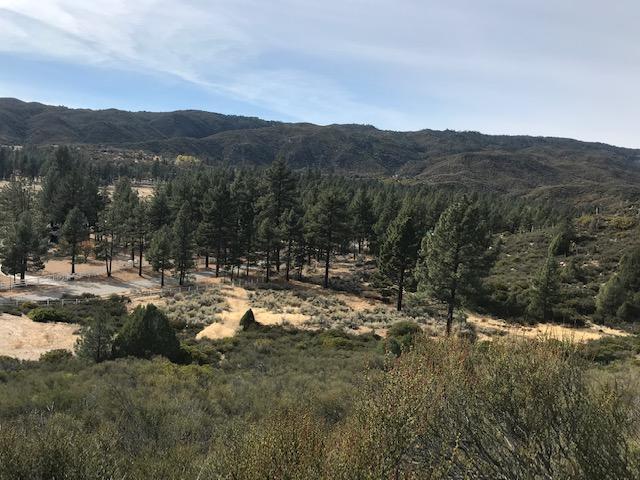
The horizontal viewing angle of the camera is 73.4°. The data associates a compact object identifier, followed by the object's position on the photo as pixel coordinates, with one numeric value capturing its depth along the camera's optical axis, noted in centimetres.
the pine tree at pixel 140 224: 5400
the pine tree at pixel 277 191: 5317
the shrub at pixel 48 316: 3183
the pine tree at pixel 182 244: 4706
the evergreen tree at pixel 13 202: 6602
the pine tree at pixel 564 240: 6016
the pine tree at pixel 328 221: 4684
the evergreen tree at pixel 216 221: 5122
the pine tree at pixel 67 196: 6888
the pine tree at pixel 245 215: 5184
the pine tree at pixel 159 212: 6122
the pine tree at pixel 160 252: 4731
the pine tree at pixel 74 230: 5112
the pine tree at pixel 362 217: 6291
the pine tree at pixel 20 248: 4491
